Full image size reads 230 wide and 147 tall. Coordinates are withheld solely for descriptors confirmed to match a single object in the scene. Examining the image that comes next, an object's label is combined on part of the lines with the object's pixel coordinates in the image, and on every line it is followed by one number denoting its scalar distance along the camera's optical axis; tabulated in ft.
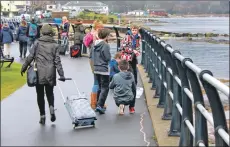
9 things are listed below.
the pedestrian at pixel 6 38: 71.46
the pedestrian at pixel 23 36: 73.26
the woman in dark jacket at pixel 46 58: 28.78
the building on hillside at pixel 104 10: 633.94
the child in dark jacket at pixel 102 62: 33.22
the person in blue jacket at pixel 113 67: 38.97
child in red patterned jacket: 41.39
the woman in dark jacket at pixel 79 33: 73.20
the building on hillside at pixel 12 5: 492.54
